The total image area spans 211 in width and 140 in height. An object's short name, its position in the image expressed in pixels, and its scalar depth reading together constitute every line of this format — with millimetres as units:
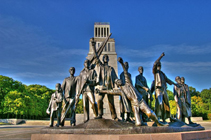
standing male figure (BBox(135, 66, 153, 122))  10032
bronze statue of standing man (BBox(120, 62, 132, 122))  7855
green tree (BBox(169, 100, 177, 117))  53734
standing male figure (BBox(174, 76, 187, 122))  10219
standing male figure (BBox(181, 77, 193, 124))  10297
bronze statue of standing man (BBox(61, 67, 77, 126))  9091
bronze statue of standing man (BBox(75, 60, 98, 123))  8305
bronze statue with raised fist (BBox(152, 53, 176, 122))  8591
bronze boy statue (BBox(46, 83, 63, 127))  8438
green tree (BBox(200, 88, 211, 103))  68938
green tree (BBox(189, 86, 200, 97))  75688
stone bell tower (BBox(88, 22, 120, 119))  43169
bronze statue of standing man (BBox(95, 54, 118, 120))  8617
